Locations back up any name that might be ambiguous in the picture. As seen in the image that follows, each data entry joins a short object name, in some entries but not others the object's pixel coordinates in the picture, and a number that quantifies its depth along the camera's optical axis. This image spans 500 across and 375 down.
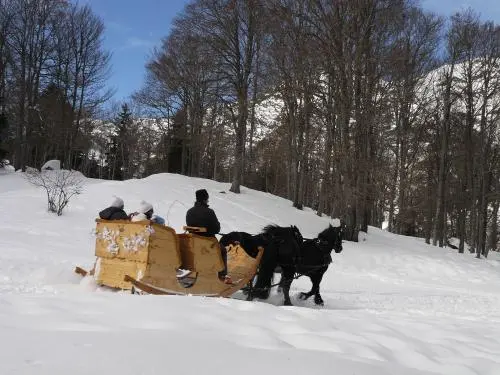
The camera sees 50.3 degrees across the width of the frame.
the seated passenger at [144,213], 7.93
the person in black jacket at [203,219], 8.45
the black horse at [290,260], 9.34
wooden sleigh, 7.51
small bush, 16.36
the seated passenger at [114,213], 8.48
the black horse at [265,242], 9.27
